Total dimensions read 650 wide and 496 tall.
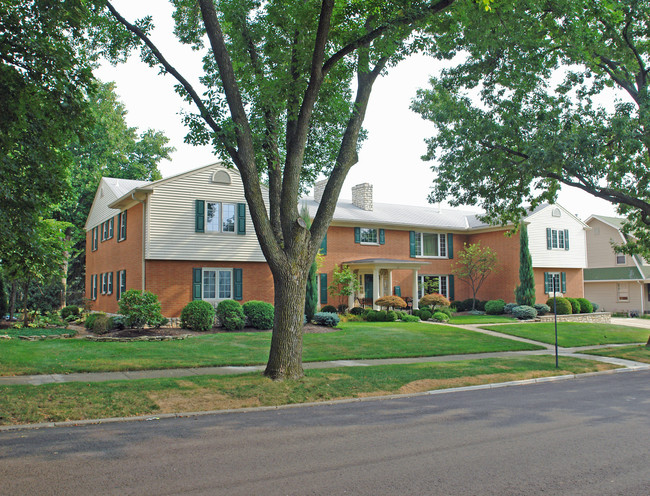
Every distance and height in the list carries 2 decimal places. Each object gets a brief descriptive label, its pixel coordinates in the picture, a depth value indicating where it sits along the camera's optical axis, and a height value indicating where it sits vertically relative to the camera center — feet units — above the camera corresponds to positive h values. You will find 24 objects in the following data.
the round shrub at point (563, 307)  105.50 -3.97
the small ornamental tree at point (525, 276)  103.91 +1.94
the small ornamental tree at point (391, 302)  91.56 -2.43
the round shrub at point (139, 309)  63.87 -2.29
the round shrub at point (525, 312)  97.55 -4.55
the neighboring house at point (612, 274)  139.74 +3.06
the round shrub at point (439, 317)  91.66 -4.97
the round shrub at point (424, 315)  92.47 -4.66
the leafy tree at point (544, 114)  51.67 +18.98
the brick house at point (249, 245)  78.74 +7.32
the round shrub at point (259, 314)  73.51 -3.45
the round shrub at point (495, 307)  105.29 -3.88
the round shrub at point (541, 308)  104.27 -4.14
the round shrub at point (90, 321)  69.12 -4.00
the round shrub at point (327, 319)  76.18 -4.30
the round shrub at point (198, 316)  69.67 -3.43
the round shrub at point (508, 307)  105.48 -3.91
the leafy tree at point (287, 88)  37.14 +14.15
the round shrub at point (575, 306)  110.93 -4.00
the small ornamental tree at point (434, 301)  101.19 -2.56
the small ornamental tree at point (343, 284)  94.43 +0.60
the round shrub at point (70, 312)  85.54 -3.49
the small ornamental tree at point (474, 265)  109.09 +4.38
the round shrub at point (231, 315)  71.87 -3.52
